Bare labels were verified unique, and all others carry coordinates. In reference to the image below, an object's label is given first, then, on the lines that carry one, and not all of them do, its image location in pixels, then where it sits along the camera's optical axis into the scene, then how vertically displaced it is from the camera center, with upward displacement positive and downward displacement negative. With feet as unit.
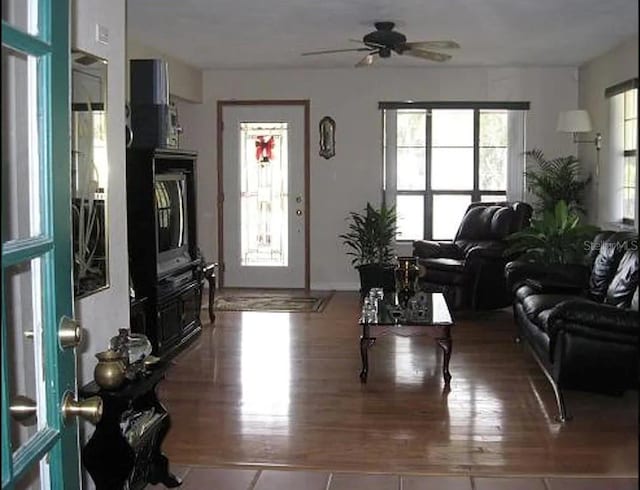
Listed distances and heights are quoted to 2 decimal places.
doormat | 26.30 -3.53
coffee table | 16.65 -2.63
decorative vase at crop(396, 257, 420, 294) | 18.69 -1.83
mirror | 10.09 +0.28
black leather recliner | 24.27 -1.94
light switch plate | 10.52 +2.05
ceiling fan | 20.72 +3.77
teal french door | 4.99 -0.33
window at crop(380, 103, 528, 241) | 29.76 +1.21
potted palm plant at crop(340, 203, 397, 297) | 27.76 -1.75
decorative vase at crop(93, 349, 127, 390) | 8.83 -1.85
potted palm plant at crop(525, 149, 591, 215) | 27.63 +0.33
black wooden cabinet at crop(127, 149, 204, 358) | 17.97 -1.44
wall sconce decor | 30.42 +2.23
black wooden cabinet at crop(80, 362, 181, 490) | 9.23 -2.84
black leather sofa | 11.78 -2.11
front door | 30.89 -0.23
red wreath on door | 31.04 +1.70
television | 18.85 -0.63
